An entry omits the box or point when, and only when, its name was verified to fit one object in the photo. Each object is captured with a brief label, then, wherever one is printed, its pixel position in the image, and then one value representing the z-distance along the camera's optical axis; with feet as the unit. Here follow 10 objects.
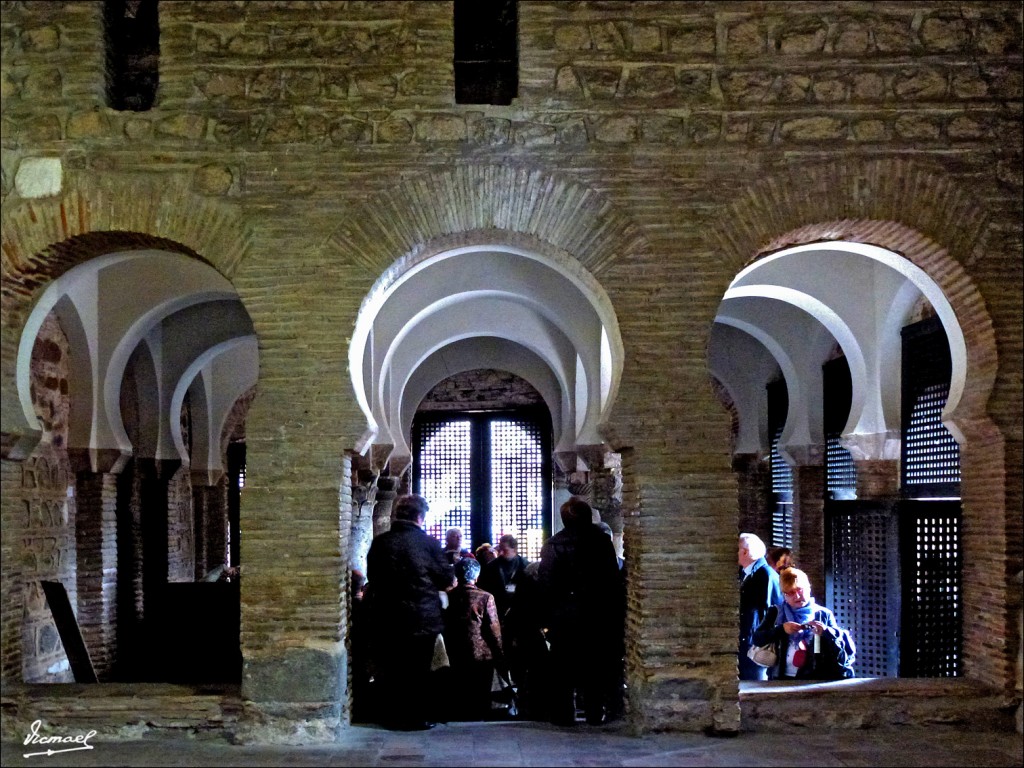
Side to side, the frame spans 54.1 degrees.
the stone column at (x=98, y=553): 29.60
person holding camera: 21.57
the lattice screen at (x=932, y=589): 24.52
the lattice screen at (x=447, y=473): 52.39
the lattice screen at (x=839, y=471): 31.35
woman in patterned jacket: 22.04
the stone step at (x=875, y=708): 20.12
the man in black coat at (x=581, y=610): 20.70
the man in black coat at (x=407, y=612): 20.48
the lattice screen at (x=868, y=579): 25.76
